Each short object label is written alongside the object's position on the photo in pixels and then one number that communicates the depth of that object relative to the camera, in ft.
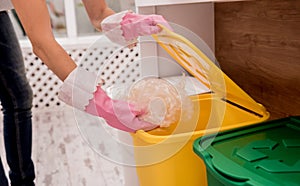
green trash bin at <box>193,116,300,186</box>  2.40
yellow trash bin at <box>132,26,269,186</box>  3.17
